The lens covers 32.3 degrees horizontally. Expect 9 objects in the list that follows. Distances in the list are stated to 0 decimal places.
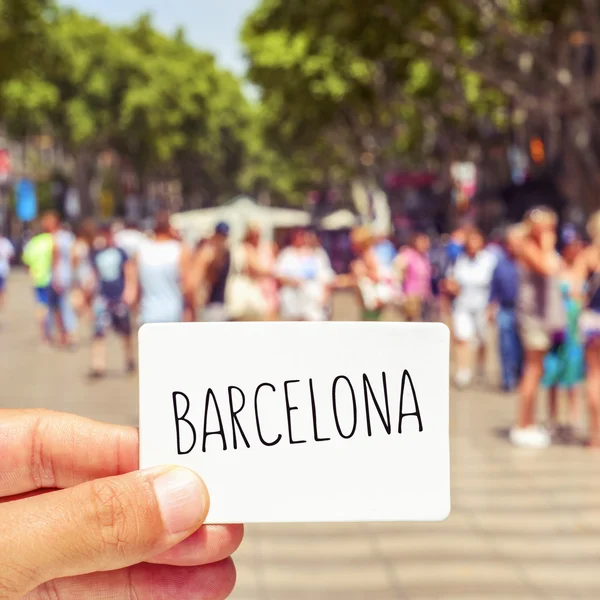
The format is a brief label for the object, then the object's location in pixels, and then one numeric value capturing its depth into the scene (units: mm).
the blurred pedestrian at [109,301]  11477
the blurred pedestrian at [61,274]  13648
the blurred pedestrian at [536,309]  7855
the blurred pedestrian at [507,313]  10047
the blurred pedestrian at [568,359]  7918
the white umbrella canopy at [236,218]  26881
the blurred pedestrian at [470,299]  11227
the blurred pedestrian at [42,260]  13984
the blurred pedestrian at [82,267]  13906
